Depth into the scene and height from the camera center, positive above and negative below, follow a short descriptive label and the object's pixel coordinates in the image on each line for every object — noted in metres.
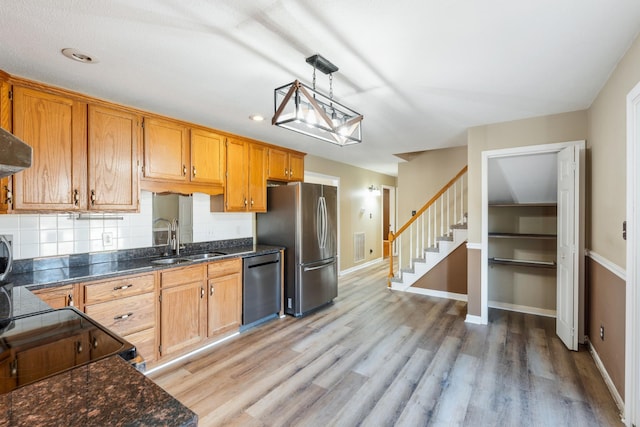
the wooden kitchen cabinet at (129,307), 2.32 -0.75
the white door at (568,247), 2.88 -0.34
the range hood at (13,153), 0.86 +0.17
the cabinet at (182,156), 2.93 +0.59
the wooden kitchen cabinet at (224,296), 3.12 -0.88
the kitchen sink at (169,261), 2.90 -0.47
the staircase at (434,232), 4.72 -0.31
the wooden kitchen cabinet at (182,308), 2.74 -0.90
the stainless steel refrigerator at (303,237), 3.91 -0.33
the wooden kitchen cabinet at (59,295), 2.08 -0.57
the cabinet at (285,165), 4.22 +0.69
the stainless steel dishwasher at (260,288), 3.47 -0.89
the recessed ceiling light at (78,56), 1.86 +0.98
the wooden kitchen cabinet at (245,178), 3.65 +0.44
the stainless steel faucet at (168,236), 3.33 -0.25
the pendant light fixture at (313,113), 1.81 +0.64
